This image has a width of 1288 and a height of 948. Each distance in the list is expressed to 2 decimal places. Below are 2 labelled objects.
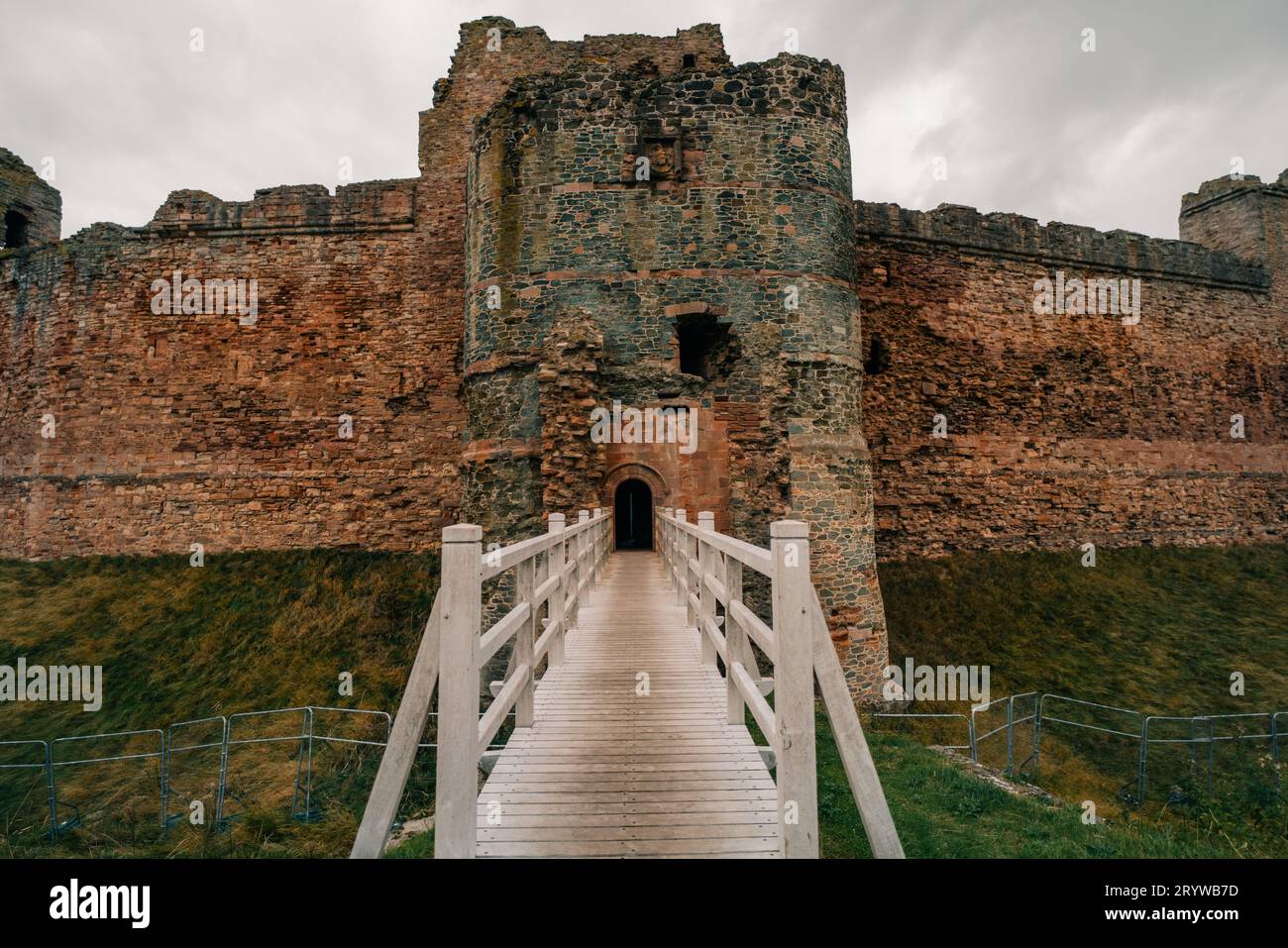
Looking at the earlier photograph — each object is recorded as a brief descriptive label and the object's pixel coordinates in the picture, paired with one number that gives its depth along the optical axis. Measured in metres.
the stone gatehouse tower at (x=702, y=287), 11.92
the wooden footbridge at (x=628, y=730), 2.77
